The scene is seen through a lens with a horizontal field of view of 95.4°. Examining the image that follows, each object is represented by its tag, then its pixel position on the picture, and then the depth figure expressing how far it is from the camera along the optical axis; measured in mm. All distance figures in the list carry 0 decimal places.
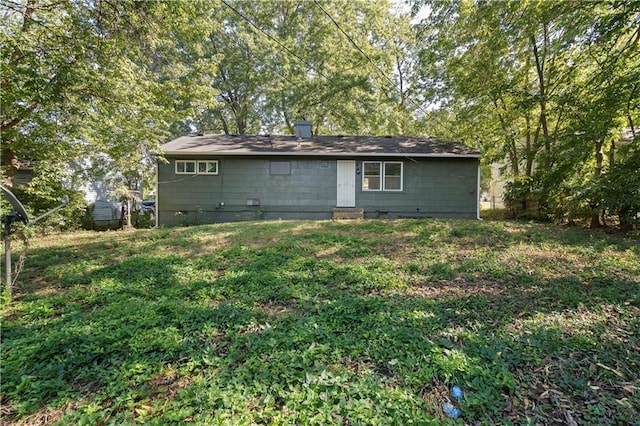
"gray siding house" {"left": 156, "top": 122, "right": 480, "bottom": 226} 10477
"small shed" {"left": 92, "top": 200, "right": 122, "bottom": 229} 12789
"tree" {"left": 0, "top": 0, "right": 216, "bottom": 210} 4645
